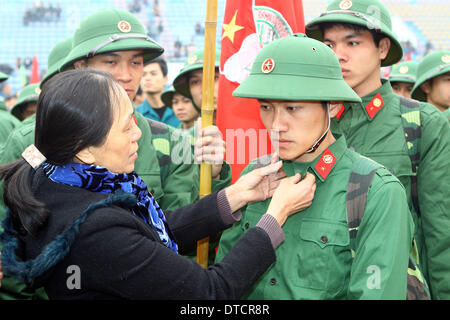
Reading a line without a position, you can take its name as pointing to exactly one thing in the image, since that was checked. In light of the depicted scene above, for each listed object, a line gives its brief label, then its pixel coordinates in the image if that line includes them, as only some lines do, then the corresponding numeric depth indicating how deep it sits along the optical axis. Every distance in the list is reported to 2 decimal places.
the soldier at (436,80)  4.84
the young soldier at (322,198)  1.85
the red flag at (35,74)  7.84
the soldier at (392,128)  2.79
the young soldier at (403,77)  6.17
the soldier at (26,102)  5.67
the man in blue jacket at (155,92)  7.19
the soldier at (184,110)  5.88
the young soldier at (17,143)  2.86
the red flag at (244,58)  3.03
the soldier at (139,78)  2.91
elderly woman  1.74
